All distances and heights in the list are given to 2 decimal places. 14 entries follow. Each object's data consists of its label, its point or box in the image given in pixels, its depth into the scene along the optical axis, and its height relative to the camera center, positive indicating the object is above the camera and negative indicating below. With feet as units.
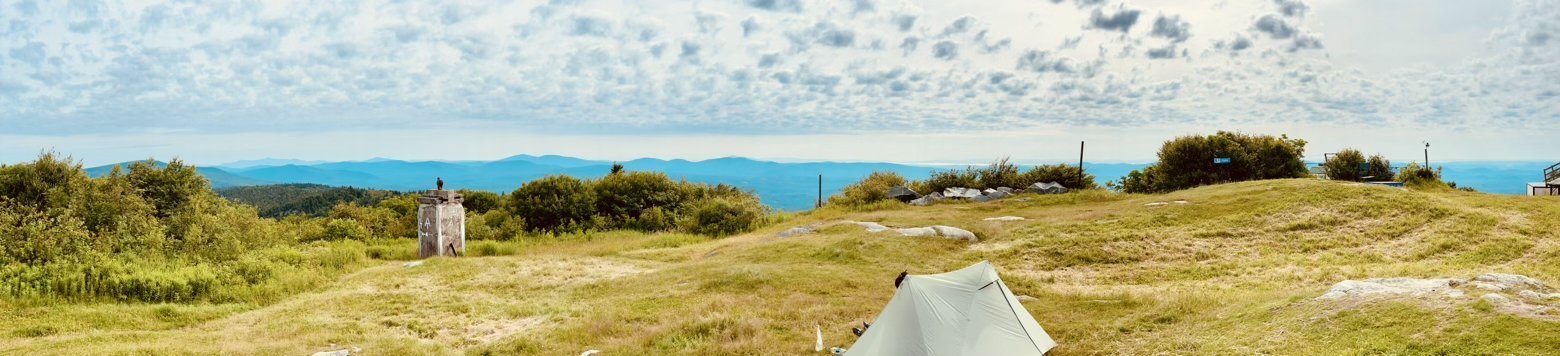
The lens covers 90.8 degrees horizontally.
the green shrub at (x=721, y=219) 110.63 -6.14
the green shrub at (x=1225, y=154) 136.77 +1.51
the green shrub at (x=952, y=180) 149.30 -1.30
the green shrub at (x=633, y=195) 128.36 -2.88
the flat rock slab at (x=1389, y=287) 35.81 -5.92
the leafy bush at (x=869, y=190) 137.08 -2.84
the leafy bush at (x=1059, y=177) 146.51 -1.02
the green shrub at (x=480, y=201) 171.22 -4.55
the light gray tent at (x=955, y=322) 36.47 -7.20
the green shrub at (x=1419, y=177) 129.74 -2.01
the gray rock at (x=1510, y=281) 34.76 -5.41
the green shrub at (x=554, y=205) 123.54 -4.10
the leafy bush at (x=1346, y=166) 142.46 +0.11
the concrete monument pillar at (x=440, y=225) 84.99 -4.83
